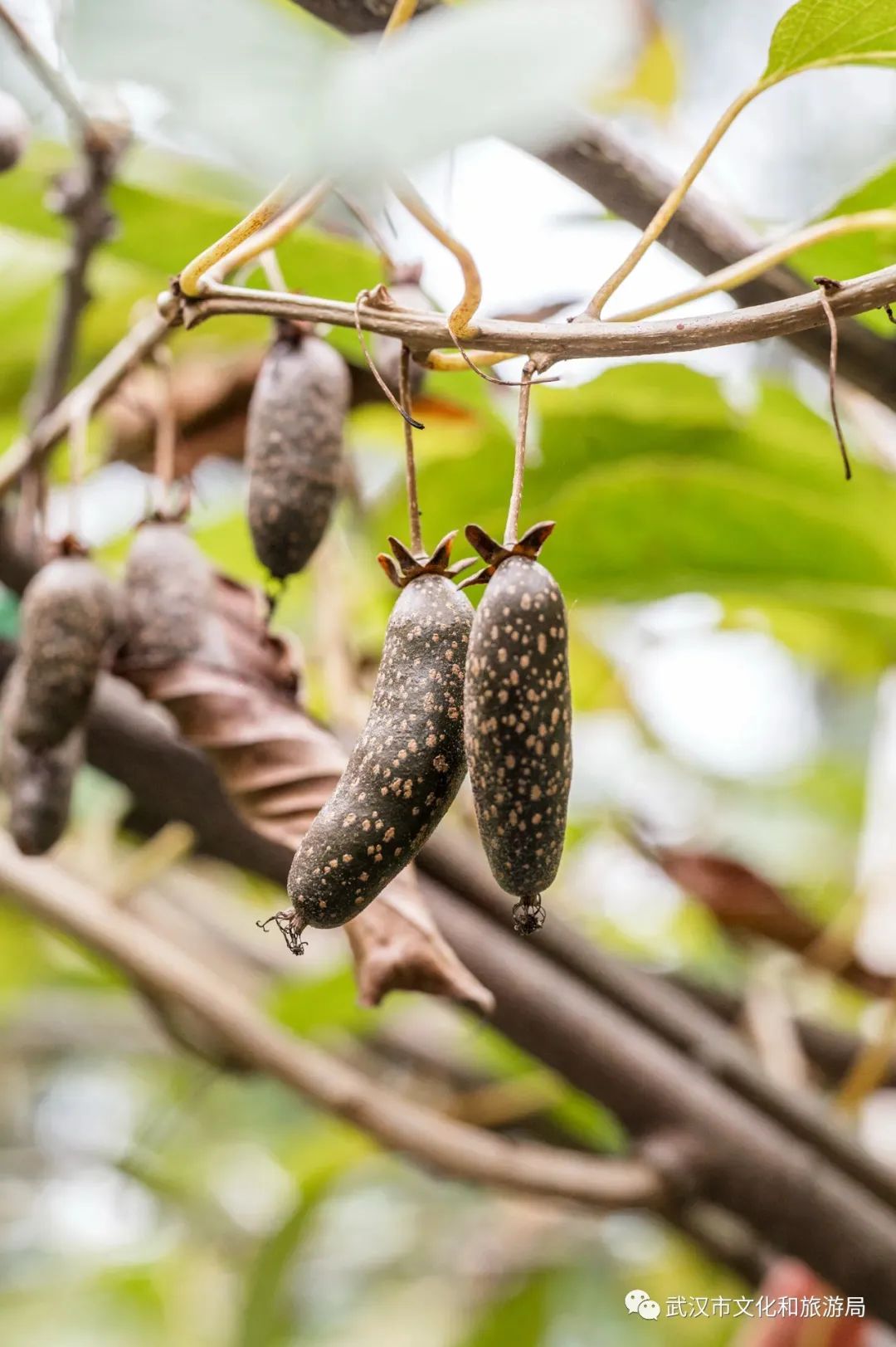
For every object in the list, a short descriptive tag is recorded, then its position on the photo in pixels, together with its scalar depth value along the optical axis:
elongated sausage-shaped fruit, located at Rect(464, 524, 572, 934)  0.31
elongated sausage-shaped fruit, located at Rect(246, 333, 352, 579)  0.37
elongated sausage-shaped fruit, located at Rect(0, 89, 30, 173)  0.40
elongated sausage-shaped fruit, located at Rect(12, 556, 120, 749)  0.38
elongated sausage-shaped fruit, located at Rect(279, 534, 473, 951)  0.32
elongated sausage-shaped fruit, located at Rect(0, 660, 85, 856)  0.40
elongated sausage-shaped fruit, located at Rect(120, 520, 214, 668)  0.40
